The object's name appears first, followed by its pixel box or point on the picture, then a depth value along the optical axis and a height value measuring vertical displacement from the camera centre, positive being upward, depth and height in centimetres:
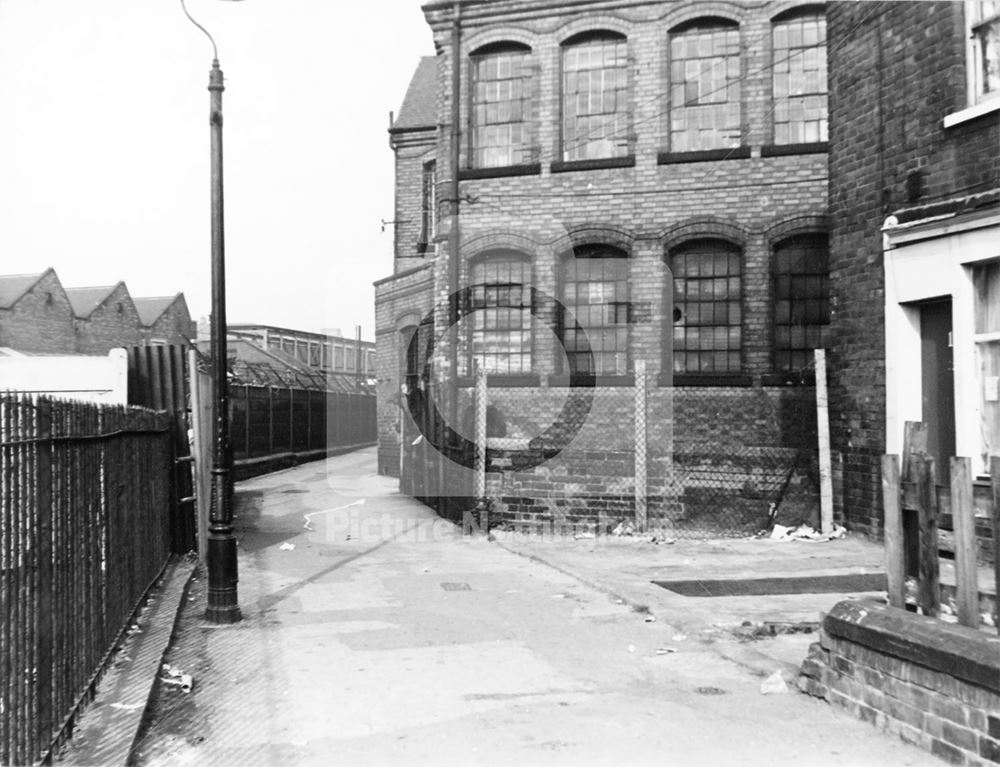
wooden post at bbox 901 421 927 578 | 528 -36
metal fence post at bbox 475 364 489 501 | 1437 -27
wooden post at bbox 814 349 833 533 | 1214 -45
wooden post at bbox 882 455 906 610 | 537 -72
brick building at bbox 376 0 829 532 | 1552 +353
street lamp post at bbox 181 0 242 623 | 852 +3
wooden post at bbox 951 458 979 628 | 488 -70
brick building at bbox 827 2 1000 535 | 961 +197
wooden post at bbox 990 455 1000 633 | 453 -51
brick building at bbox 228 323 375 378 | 5725 +486
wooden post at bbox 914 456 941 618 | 518 -70
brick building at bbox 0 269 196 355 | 4341 +541
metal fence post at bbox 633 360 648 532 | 1331 -44
